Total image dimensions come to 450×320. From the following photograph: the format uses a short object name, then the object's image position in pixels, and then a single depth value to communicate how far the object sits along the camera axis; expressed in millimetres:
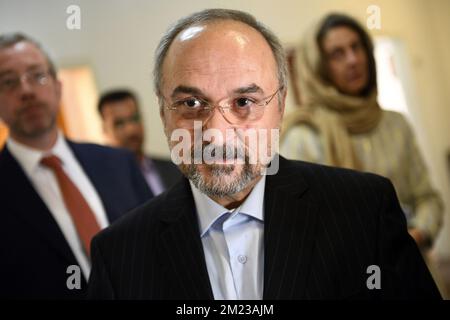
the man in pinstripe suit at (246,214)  717
